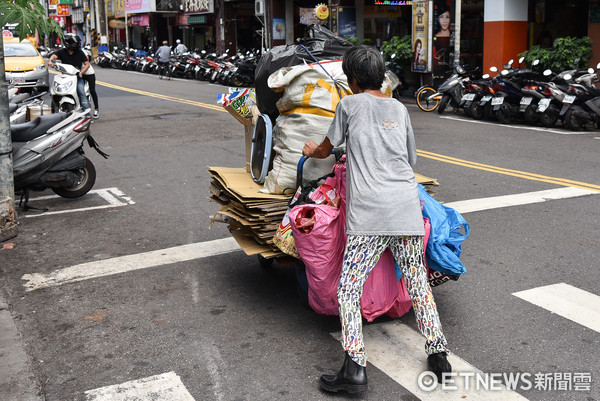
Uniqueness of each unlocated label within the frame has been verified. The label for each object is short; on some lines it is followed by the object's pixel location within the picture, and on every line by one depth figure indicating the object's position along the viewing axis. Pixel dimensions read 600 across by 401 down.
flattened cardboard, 4.63
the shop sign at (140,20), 43.69
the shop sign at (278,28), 30.78
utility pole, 6.44
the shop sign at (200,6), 36.31
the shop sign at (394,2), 19.37
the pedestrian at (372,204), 3.52
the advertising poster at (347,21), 24.83
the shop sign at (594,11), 16.56
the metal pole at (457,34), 17.92
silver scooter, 7.25
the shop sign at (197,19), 37.84
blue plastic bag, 4.03
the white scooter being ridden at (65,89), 13.70
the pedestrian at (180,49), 31.42
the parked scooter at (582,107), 13.16
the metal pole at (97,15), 52.47
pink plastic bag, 3.84
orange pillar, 17.98
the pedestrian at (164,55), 30.03
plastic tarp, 4.94
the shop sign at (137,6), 42.09
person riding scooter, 13.95
